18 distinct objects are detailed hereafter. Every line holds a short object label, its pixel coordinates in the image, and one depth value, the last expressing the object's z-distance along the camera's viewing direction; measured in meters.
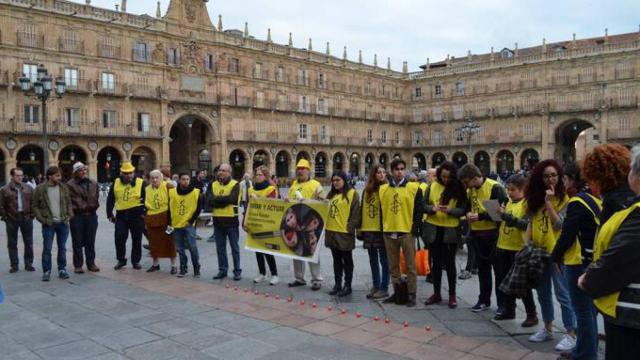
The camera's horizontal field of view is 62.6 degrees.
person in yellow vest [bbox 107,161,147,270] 8.78
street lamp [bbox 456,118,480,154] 50.78
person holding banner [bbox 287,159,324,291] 7.25
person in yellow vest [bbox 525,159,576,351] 4.89
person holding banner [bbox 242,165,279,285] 7.62
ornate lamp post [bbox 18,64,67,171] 16.58
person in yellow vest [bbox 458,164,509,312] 5.91
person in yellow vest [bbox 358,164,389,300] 6.55
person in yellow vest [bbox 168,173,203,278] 8.22
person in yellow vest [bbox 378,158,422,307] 6.31
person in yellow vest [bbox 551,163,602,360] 3.98
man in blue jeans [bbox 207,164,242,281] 7.91
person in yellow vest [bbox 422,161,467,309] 6.16
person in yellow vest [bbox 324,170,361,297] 6.74
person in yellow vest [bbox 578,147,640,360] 2.50
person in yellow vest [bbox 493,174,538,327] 5.34
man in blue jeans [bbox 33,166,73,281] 8.08
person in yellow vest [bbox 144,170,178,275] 8.48
